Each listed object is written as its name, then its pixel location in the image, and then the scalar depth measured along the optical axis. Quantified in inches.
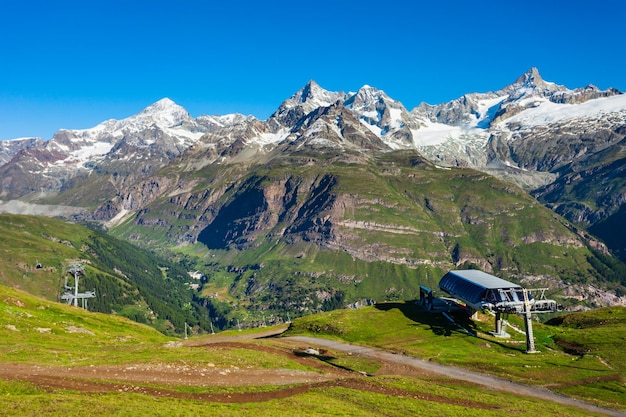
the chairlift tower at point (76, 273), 6339.6
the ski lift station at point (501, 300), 4047.7
